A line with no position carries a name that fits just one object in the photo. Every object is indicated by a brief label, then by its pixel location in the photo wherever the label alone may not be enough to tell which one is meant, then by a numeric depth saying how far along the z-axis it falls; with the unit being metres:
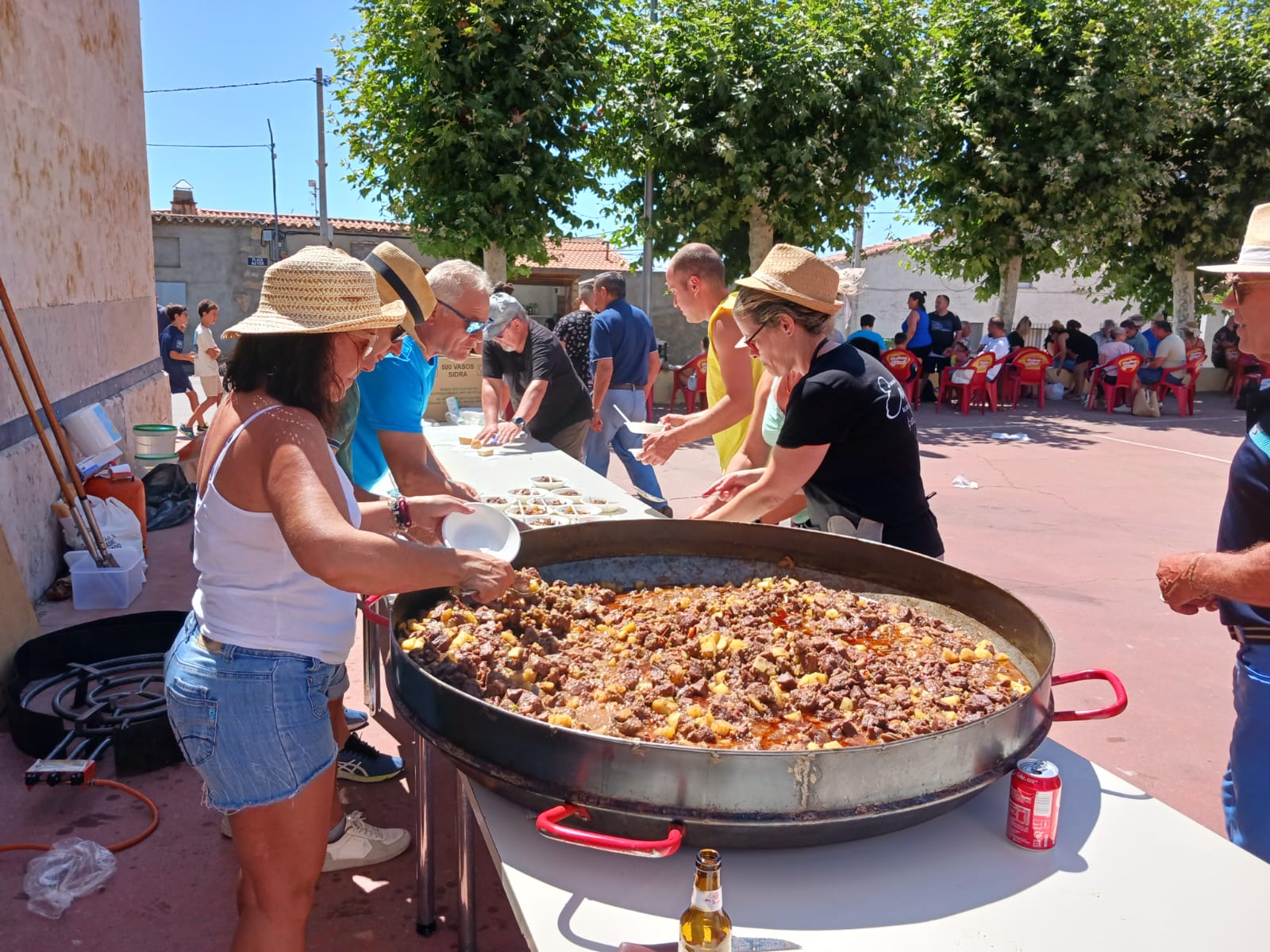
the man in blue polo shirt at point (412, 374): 3.42
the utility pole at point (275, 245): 30.53
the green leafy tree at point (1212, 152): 18.28
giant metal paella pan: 1.59
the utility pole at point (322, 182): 25.91
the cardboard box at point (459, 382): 8.35
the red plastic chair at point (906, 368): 16.12
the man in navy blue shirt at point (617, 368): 7.35
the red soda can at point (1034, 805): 1.70
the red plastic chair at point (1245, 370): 19.75
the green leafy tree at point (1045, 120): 16.95
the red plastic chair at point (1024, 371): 17.81
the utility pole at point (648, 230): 14.42
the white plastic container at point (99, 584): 5.55
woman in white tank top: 1.92
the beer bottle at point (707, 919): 1.39
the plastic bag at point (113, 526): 5.97
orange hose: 3.17
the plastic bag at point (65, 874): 2.89
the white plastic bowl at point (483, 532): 2.58
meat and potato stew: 2.04
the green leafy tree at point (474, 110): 12.01
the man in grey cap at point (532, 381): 6.33
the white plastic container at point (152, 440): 8.31
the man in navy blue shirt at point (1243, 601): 2.21
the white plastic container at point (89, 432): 6.37
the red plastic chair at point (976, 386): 17.02
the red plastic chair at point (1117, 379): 17.52
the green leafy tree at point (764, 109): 14.06
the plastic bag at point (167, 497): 7.69
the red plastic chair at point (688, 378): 14.88
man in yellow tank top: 4.38
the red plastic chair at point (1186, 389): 17.50
